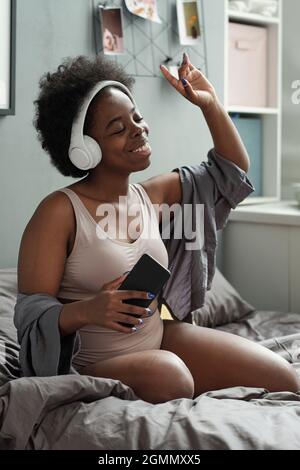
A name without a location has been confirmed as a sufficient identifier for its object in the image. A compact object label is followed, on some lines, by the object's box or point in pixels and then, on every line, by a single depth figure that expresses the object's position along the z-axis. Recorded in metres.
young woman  1.70
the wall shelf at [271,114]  3.25
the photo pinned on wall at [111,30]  2.62
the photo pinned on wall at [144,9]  2.70
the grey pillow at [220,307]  2.63
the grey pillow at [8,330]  1.83
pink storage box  3.20
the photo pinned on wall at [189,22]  2.87
